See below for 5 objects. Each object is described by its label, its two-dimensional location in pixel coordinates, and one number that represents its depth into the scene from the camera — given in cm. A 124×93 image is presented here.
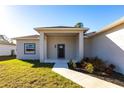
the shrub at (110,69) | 533
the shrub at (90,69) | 515
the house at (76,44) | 548
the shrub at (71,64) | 610
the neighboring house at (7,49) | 1463
